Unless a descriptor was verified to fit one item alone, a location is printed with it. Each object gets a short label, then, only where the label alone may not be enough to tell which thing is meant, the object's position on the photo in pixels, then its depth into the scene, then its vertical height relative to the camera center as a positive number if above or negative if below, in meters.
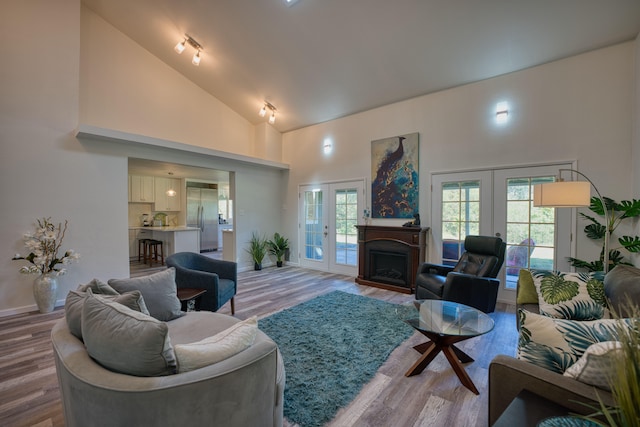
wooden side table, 2.62 -0.84
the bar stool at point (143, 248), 6.85 -1.02
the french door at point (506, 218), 3.55 -0.11
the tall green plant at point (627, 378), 0.59 -0.37
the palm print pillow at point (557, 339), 1.21 -0.59
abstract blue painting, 4.62 +0.59
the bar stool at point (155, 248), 6.59 -0.95
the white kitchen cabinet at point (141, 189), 7.22 +0.56
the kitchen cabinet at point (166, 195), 7.82 +0.41
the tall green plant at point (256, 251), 6.03 -0.91
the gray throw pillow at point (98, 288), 1.68 -0.49
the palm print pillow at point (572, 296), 1.91 -0.63
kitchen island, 6.22 -0.67
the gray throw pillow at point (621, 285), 1.76 -0.50
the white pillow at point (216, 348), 1.16 -0.62
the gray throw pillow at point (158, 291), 2.03 -0.64
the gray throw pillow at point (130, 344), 1.09 -0.55
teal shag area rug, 1.85 -1.27
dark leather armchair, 3.01 -0.79
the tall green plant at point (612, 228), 2.90 -0.20
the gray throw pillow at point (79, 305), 1.38 -0.51
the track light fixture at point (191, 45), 4.22 +2.63
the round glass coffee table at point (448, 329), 2.01 -0.90
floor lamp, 2.46 +0.15
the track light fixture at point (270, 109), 5.59 +2.07
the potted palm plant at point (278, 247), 6.38 -0.87
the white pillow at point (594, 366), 1.02 -0.60
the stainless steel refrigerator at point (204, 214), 8.44 -0.14
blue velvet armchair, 2.88 -0.76
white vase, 3.40 -1.03
